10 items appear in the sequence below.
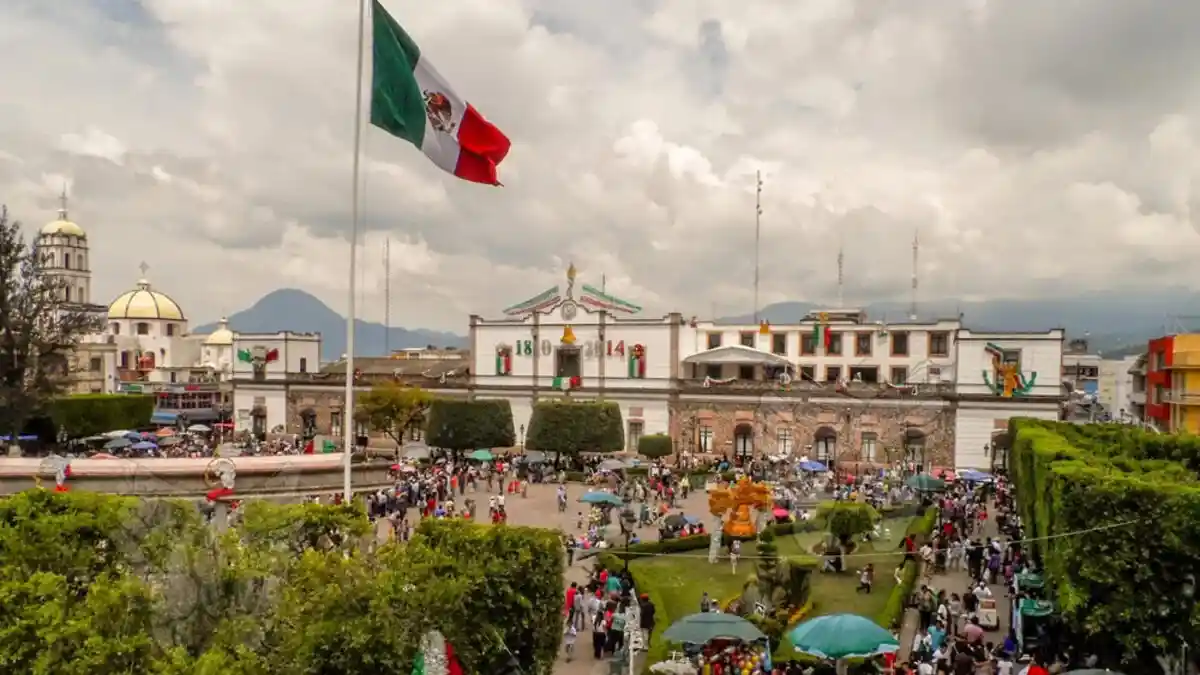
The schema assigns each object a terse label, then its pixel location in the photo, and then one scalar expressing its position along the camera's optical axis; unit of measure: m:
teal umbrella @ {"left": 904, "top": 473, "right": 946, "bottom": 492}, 34.19
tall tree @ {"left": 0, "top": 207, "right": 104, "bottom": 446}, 39.66
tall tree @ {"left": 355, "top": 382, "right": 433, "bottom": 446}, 51.97
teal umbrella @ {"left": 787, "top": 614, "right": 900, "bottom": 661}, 14.62
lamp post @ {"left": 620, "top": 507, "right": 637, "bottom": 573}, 24.98
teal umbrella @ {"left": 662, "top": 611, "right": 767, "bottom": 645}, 15.65
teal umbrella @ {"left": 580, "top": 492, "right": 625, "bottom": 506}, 29.92
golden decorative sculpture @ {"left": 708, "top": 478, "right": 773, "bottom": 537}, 27.25
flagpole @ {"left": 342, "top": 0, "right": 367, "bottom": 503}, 15.09
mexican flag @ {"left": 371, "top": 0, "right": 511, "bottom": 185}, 14.99
